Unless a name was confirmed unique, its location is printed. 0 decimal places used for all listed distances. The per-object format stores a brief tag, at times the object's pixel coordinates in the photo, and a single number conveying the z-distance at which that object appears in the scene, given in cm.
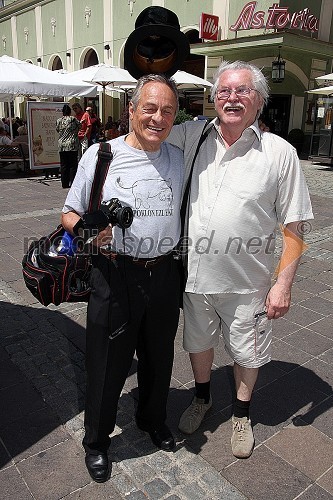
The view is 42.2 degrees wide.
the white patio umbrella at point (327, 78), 1248
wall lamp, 1409
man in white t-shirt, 183
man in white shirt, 196
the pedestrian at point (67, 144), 923
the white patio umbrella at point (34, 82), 914
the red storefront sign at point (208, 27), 1603
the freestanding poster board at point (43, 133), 1035
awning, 1405
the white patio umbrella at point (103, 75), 1160
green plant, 1113
